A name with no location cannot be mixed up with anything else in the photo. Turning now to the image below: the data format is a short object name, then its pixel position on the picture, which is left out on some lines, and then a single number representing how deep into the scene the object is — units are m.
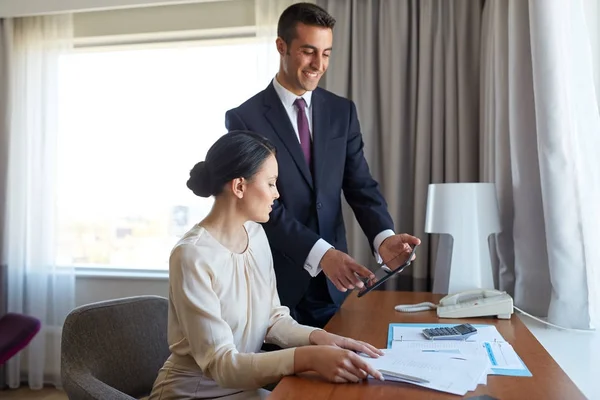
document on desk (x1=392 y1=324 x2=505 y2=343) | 1.45
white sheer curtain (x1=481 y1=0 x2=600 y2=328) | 1.79
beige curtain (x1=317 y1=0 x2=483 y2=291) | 2.90
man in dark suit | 1.82
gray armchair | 1.46
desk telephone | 1.73
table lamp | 2.05
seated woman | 1.21
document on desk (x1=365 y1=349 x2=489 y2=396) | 1.09
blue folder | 1.17
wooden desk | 1.06
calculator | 1.43
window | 3.67
